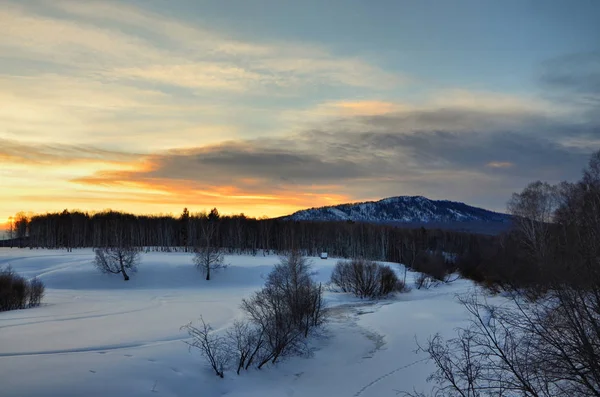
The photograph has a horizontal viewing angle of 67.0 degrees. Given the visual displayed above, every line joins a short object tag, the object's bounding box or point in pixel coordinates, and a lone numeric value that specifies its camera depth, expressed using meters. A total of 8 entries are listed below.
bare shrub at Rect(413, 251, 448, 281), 77.69
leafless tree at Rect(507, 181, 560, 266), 54.26
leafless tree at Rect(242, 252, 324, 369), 23.41
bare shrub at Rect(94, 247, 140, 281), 59.75
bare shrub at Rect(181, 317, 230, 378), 19.55
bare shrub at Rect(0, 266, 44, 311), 35.08
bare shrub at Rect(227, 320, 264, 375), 20.84
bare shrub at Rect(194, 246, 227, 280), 64.44
